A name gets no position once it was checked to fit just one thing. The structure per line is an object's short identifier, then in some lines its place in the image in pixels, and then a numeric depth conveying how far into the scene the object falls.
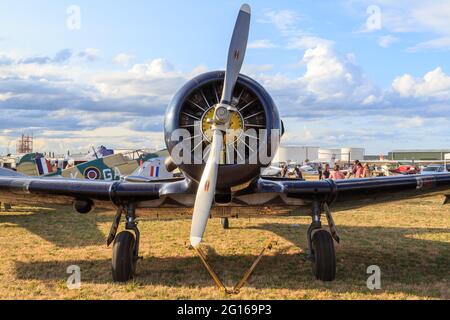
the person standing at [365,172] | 19.12
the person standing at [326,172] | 21.17
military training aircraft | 5.13
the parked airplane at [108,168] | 17.81
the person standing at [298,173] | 25.54
